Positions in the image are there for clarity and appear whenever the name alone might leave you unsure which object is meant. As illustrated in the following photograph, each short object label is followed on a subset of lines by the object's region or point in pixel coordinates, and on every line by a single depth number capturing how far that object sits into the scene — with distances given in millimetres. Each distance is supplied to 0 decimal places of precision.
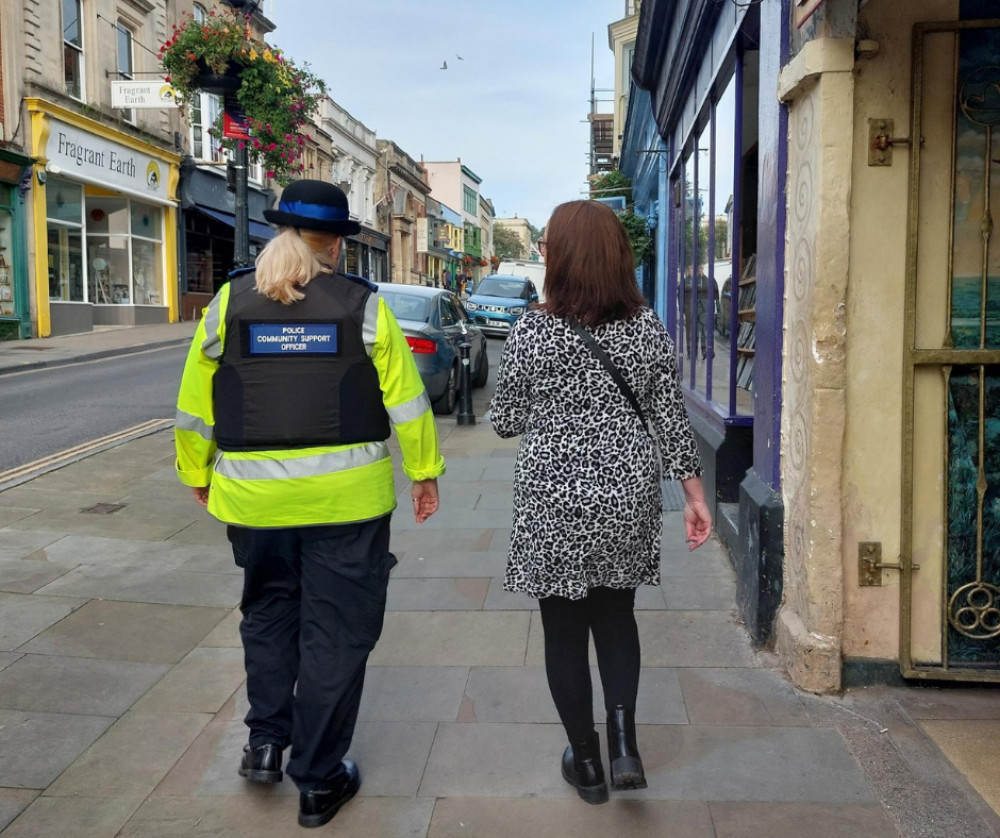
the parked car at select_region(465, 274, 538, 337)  24719
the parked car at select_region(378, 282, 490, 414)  11148
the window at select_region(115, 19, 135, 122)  24156
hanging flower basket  8328
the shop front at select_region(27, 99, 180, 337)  20516
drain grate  6726
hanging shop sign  22109
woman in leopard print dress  2869
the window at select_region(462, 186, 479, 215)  93562
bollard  11297
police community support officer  2949
